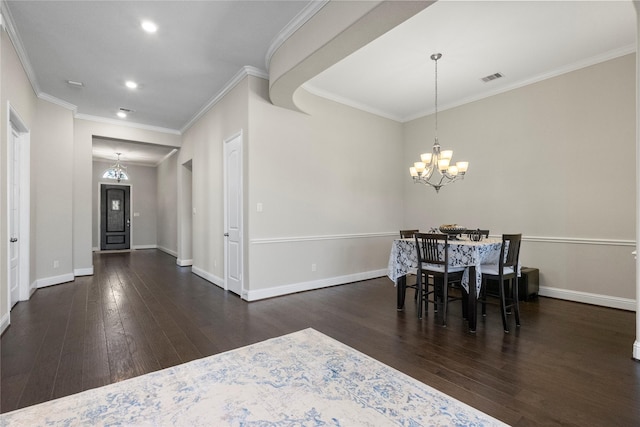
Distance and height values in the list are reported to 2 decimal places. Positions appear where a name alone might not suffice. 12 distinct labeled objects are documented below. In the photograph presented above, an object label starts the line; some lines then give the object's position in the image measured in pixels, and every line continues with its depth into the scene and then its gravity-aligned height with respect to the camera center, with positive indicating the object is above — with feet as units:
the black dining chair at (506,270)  10.14 -1.99
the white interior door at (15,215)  12.01 +0.10
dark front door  32.86 -0.05
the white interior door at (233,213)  14.48 +0.12
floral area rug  5.67 -3.76
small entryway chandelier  30.56 +4.40
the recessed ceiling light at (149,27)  10.17 +6.34
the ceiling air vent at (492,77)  14.43 +6.43
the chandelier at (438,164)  12.73 +2.04
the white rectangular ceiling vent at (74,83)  14.61 +6.37
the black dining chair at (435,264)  10.64 -1.81
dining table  10.36 -1.73
